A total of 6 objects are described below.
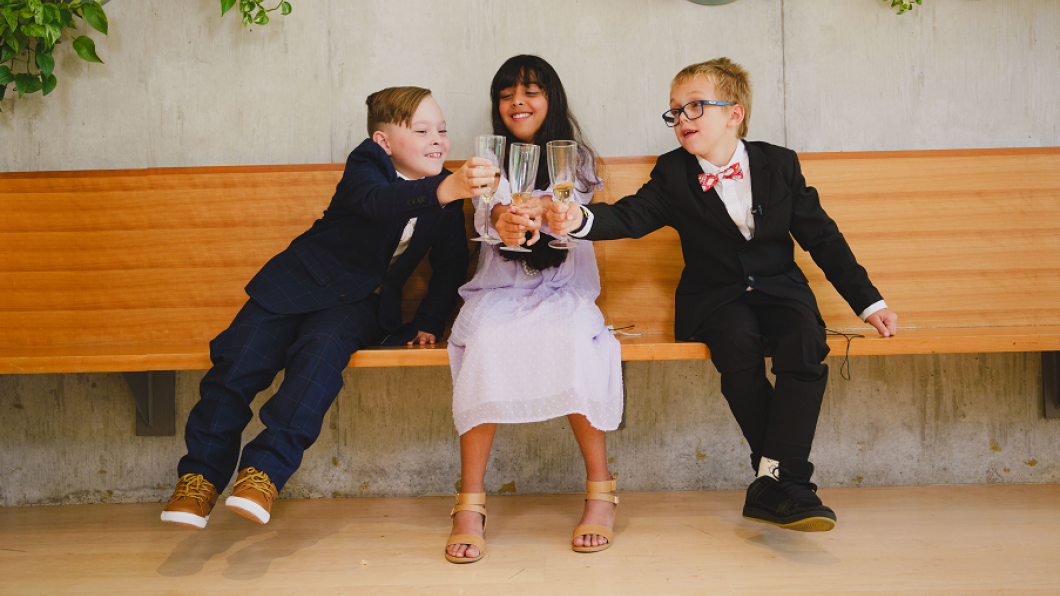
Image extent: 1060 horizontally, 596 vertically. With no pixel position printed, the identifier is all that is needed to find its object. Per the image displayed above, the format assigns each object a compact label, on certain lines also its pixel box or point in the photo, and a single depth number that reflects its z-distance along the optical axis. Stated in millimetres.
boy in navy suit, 1579
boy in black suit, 1717
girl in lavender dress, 1652
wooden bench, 2164
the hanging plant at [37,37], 2131
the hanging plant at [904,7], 2260
